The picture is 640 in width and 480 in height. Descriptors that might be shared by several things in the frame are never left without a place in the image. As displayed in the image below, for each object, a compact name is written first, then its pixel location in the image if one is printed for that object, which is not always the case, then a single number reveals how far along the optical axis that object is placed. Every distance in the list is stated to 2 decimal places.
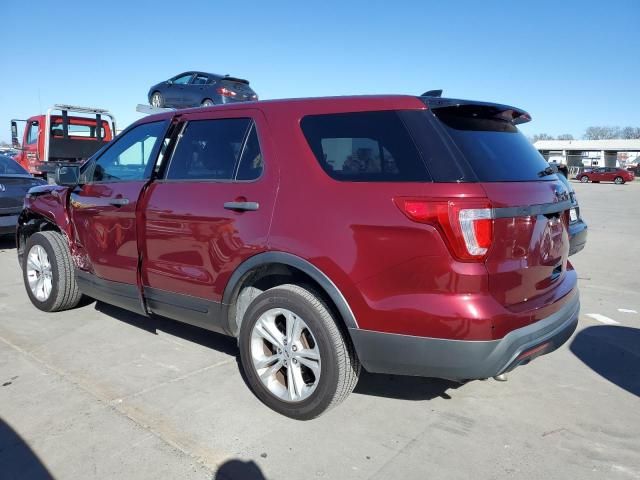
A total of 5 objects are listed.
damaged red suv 2.43
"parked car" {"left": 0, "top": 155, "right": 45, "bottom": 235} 7.93
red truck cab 12.18
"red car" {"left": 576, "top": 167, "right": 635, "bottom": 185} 42.47
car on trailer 10.97
